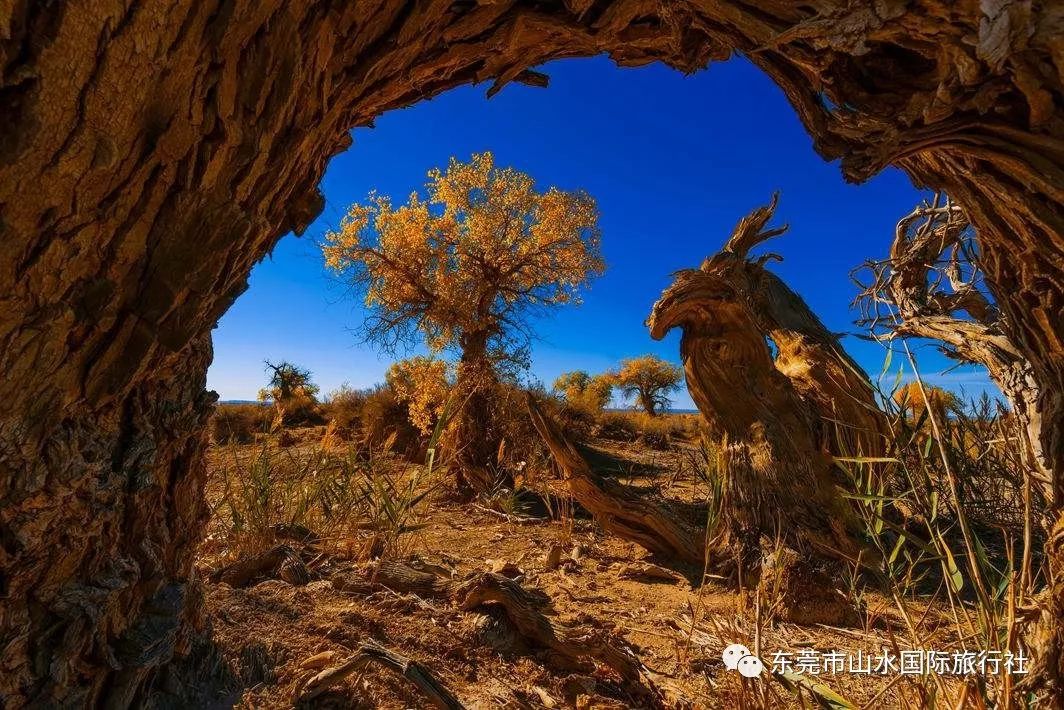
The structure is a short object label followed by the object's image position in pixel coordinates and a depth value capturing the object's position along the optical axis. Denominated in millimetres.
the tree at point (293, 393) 18984
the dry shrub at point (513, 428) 10883
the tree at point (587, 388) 22367
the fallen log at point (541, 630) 2734
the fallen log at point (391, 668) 1816
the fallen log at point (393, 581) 3285
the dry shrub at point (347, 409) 15752
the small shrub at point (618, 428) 18062
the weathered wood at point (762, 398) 5609
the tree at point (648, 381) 27750
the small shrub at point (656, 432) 16328
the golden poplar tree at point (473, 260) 11445
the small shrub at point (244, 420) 15977
